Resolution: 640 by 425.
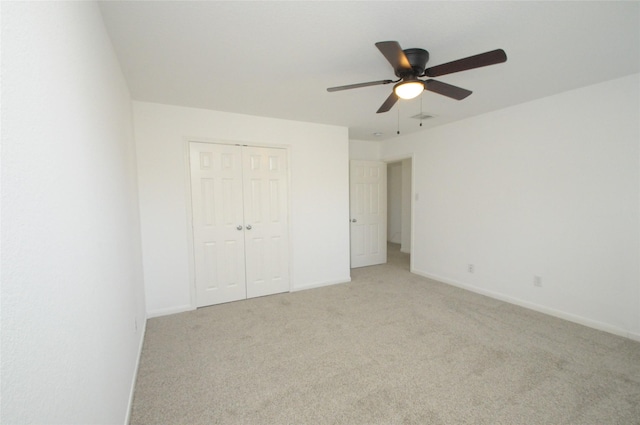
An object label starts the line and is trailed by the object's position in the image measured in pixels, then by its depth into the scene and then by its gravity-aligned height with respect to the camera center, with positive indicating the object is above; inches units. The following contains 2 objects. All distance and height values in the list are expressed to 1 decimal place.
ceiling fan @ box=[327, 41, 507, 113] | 64.2 +33.6
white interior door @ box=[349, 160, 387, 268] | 203.3 -11.2
